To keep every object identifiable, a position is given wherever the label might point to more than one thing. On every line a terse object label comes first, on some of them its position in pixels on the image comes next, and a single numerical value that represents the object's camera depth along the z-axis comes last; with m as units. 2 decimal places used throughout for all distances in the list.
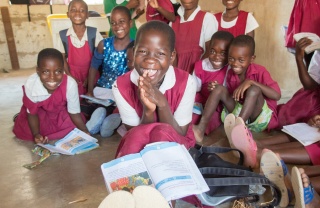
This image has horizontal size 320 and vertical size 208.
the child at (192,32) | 2.54
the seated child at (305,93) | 1.89
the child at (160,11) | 2.66
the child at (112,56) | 2.51
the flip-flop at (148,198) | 0.95
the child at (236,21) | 2.45
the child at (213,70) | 2.23
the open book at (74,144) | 1.96
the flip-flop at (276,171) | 1.31
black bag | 1.29
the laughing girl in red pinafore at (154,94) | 1.28
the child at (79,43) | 2.71
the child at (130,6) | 2.99
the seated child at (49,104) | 2.04
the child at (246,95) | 2.00
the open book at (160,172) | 1.05
